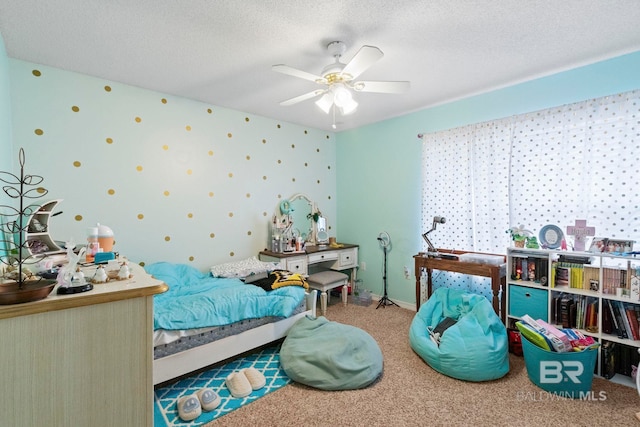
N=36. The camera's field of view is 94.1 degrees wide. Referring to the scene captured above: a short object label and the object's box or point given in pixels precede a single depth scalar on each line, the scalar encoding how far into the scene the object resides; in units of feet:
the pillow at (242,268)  9.96
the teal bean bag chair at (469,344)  6.94
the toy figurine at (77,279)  3.65
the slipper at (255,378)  6.84
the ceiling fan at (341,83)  6.28
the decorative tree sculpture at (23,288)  3.11
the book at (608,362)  7.06
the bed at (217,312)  6.55
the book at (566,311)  7.70
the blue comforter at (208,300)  6.74
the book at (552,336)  6.62
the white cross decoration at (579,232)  7.72
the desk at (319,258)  11.50
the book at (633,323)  6.81
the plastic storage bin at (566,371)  6.35
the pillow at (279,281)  9.18
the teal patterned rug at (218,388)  5.92
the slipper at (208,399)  6.11
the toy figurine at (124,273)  4.31
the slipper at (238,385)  6.55
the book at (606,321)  7.23
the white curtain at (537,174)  7.57
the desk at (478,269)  8.93
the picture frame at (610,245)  7.07
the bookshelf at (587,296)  6.95
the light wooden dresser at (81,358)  3.19
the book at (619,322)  6.96
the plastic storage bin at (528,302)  8.11
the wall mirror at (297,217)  12.59
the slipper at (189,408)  5.82
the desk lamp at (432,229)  10.48
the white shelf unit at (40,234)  5.84
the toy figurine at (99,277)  4.07
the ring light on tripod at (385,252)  12.63
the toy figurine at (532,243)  8.47
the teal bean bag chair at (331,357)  6.73
